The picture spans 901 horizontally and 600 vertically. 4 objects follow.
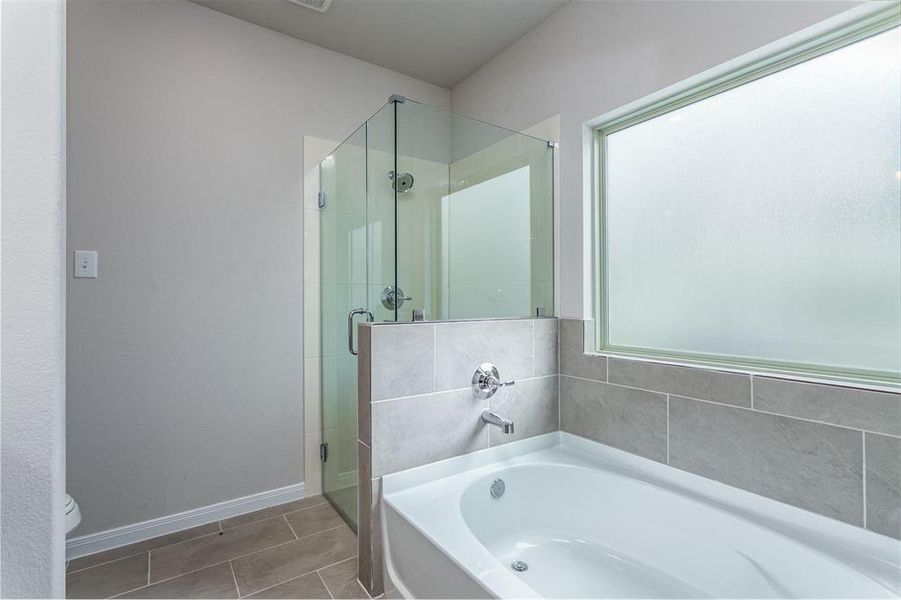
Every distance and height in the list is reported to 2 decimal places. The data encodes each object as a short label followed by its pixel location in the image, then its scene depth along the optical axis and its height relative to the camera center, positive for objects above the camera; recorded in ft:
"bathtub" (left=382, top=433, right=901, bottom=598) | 3.82 -2.56
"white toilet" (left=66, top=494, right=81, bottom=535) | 4.77 -2.49
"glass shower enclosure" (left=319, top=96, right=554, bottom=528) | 5.81 +1.13
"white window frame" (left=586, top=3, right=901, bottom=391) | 4.08 +2.75
